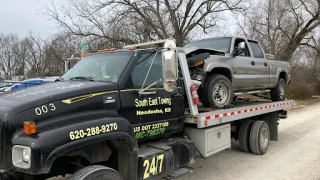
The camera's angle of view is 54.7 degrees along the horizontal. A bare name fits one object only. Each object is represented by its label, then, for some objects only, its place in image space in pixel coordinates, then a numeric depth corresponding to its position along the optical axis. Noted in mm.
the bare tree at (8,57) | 43959
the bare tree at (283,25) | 29344
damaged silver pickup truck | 5723
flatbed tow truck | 3137
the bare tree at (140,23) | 21769
